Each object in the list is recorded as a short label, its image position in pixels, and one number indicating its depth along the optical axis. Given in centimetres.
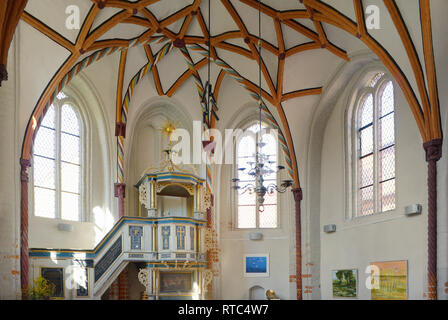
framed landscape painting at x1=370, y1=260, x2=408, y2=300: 1195
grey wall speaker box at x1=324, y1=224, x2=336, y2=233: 1505
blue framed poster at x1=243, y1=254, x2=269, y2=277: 1705
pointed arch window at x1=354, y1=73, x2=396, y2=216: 1339
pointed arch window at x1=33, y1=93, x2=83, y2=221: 1478
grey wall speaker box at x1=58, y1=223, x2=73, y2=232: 1476
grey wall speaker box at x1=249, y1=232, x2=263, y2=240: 1720
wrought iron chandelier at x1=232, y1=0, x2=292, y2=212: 1069
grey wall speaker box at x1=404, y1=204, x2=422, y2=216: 1148
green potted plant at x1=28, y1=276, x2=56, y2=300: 1198
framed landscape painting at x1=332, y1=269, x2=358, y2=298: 1393
